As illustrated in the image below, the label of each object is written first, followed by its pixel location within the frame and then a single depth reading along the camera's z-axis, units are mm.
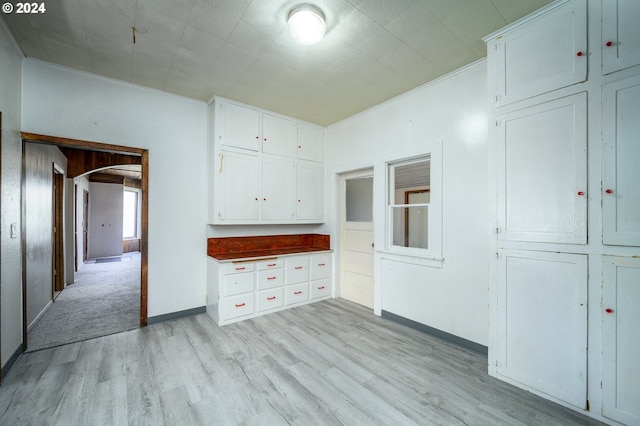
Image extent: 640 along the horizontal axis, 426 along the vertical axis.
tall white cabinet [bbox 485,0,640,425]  1660
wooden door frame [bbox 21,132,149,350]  2812
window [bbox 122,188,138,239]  9629
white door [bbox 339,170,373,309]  3959
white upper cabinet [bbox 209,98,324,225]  3477
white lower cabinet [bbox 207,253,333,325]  3270
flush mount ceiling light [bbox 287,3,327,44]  1920
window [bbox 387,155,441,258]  3027
